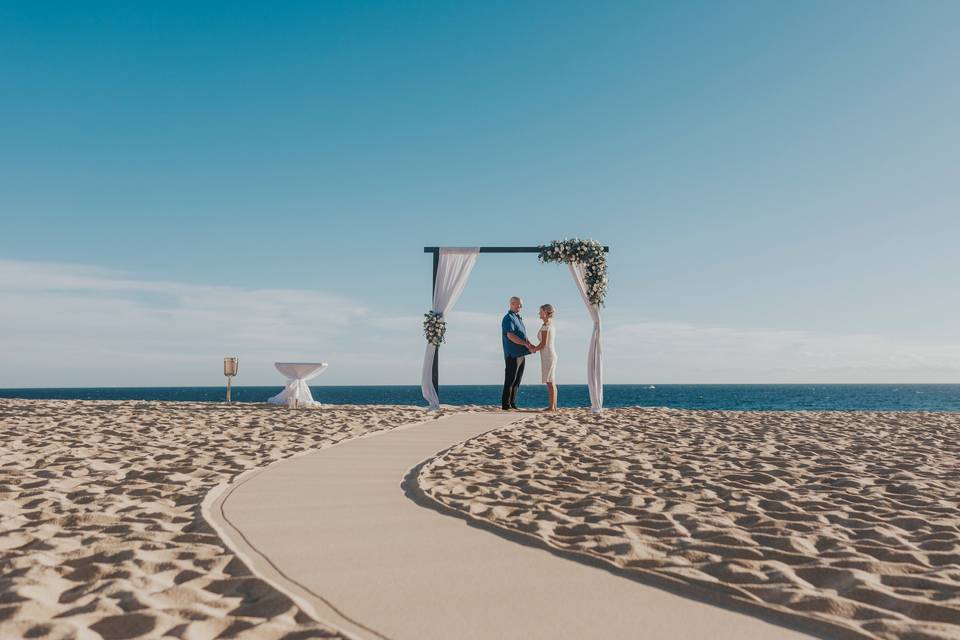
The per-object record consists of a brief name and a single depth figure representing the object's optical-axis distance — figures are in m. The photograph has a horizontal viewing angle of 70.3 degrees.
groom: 11.80
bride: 11.56
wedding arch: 11.73
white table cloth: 12.68
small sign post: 14.44
